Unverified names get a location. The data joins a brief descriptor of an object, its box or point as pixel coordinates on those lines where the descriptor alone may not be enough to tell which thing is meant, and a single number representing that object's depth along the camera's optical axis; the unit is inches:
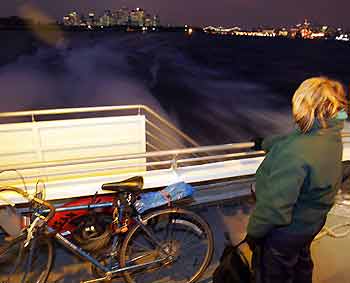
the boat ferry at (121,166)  129.0
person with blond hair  73.7
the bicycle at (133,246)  97.2
